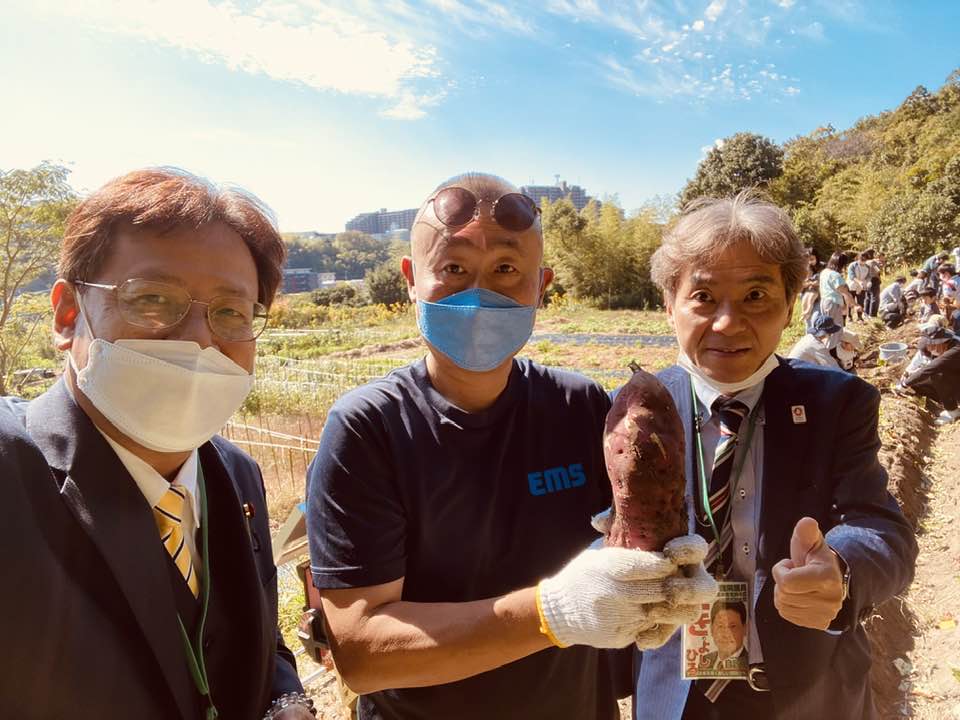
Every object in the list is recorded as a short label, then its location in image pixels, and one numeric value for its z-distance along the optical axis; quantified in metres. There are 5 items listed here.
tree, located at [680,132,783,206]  35.31
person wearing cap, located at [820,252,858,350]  8.91
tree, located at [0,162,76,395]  12.66
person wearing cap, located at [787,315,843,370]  7.39
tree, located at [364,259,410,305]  47.38
